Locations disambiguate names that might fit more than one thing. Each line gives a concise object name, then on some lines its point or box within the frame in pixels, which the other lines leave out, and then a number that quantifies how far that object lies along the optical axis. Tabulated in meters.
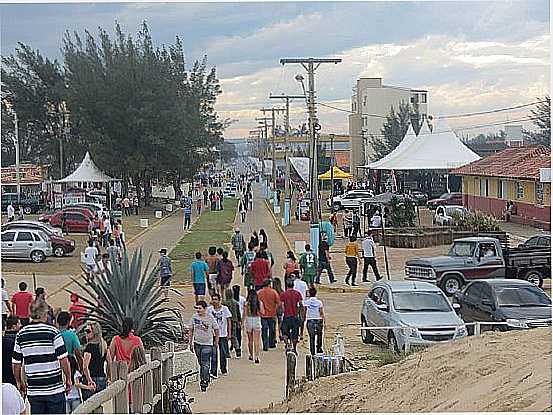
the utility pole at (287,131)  55.84
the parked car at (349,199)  51.47
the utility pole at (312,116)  34.12
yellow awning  67.44
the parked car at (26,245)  30.92
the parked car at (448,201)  54.75
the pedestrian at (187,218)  44.40
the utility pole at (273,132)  70.88
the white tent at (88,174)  55.18
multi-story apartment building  97.12
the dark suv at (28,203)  54.69
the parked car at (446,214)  37.16
